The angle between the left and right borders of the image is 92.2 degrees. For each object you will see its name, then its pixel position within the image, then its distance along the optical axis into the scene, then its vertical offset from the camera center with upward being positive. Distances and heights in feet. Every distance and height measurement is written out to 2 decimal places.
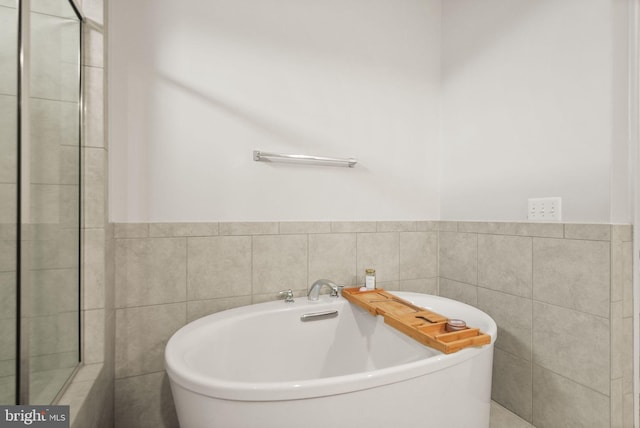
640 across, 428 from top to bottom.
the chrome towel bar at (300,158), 5.12 +0.95
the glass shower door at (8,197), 2.39 +0.12
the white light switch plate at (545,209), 4.49 +0.07
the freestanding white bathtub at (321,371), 2.72 -1.81
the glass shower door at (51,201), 2.76 +0.11
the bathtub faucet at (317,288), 5.13 -1.26
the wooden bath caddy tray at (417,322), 3.42 -1.41
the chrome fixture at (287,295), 5.09 -1.39
